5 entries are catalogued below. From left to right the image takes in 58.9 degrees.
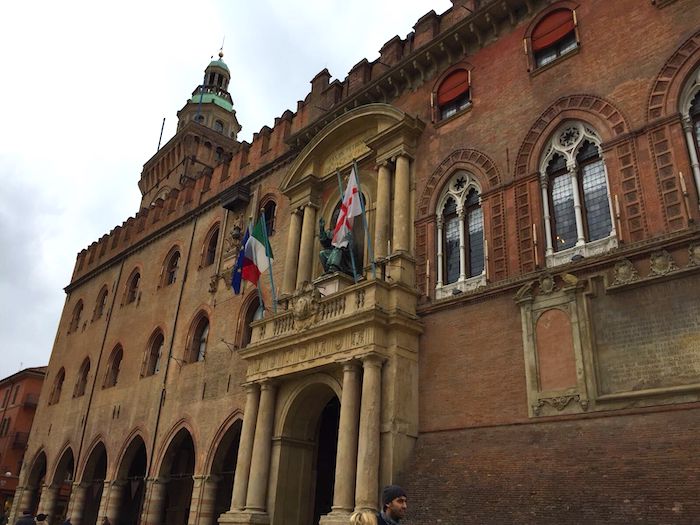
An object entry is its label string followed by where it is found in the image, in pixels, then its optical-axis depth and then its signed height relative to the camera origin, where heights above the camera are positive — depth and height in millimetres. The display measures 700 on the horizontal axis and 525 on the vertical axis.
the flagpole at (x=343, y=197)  13734 +7904
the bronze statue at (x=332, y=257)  14781 +6246
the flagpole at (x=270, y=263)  15445 +6342
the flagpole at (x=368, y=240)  13384 +6320
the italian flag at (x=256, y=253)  16328 +6818
